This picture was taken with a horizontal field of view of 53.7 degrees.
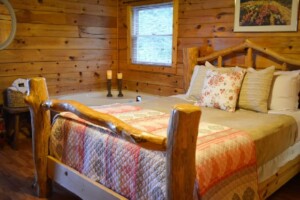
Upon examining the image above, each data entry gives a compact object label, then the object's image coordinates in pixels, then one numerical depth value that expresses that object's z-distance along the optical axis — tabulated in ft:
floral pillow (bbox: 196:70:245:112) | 9.09
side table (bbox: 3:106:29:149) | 11.38
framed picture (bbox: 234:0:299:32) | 9.55
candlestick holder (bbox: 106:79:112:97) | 14.24
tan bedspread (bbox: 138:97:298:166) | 6.92
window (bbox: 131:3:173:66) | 13.53
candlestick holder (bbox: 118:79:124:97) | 14.39
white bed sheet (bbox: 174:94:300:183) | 7.03
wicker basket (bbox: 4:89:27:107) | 11.40
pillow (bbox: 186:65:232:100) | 10.65
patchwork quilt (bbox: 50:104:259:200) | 5.29
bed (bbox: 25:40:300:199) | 4.66
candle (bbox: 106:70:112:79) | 14.17
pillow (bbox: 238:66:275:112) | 8.96
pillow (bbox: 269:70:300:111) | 8.97
